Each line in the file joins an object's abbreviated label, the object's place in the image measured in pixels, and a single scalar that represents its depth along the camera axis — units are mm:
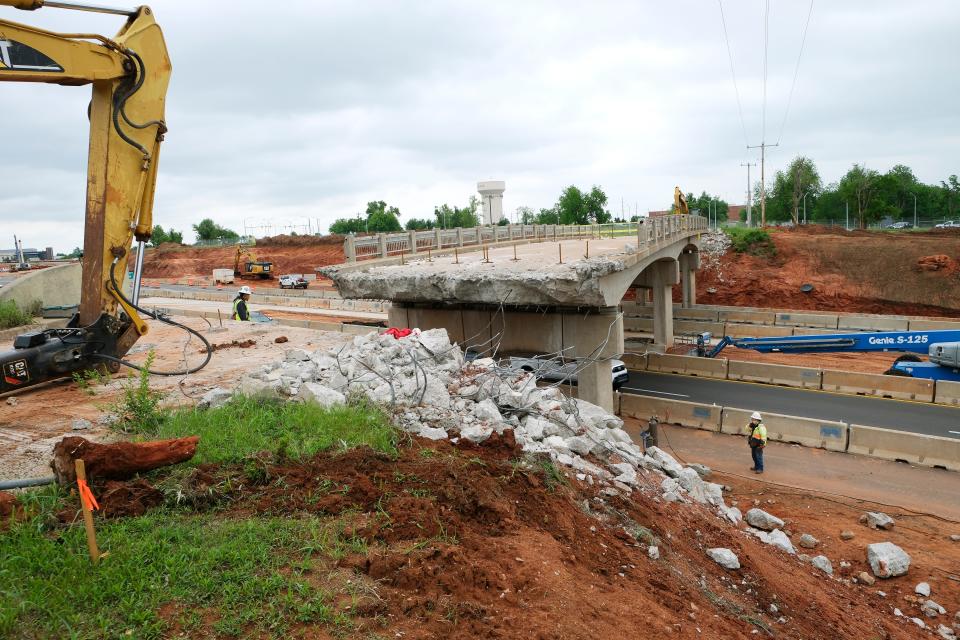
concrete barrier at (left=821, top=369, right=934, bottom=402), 19672
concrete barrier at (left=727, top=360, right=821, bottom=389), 22203
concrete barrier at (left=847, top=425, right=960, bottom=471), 14617
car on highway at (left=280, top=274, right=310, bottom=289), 54728
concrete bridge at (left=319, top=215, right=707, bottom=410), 13812
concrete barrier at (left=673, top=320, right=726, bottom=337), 35925
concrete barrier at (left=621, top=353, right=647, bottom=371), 26672
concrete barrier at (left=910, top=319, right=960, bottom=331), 29227
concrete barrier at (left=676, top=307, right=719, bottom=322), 38344
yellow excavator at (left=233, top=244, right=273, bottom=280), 61750
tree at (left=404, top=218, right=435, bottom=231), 87750
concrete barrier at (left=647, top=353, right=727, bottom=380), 24422
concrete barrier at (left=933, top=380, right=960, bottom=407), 19000
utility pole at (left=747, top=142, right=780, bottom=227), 55025
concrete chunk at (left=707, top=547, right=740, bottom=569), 7152
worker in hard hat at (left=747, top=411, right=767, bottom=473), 14516
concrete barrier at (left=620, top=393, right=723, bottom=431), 18297
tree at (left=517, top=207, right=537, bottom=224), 87262
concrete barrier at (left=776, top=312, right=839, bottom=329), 32875
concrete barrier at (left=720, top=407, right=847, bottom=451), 16125
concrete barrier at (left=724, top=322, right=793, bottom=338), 32156
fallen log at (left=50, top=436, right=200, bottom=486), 5855
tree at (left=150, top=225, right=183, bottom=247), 108012
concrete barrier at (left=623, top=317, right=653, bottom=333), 37719
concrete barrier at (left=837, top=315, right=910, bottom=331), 31562
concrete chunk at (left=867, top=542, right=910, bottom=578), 9500
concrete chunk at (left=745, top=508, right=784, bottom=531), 10664
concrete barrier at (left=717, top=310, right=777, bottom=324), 35812
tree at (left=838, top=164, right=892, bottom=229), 62219
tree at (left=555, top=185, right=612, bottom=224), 66188
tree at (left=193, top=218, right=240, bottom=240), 109125
